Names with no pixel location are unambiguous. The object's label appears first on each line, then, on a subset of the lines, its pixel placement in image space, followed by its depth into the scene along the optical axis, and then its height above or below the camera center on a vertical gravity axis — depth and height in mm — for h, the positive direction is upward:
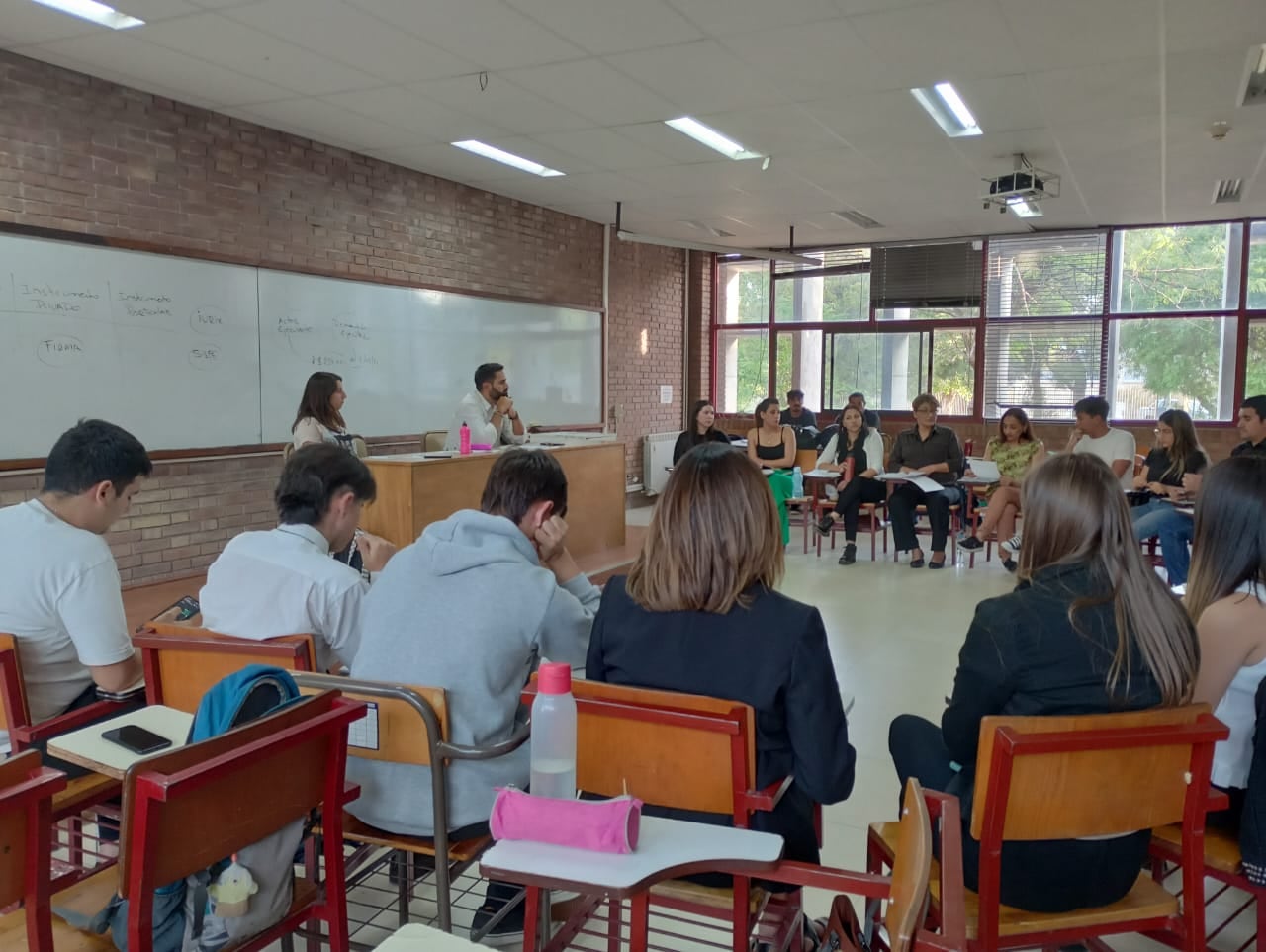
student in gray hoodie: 1871 -493
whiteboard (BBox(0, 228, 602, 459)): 4848 +344
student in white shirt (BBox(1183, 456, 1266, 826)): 1908 -411
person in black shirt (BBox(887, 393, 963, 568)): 7000 -503
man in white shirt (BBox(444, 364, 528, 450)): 5961 -52
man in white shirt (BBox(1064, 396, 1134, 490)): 6660 -217
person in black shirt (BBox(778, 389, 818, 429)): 8961 -88
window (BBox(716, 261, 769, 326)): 10820 +1339
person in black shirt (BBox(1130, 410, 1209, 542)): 5770 -373
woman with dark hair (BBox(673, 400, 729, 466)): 7859 -197
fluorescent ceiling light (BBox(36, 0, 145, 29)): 4109 +1750
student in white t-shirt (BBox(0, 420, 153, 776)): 2006 -419
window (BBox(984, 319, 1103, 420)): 9141 +432
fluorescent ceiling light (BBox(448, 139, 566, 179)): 6457 +1796
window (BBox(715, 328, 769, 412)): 10906 +419
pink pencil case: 1256 -577
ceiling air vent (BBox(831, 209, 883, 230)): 8539 +1781
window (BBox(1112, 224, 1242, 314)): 8562 +1336
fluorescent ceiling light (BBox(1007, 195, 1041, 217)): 7481 +1675
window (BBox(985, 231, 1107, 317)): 9062 +1331
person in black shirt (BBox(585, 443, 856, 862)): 1631 -422
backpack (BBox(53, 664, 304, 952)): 1437 -771
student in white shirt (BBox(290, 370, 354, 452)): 5105 -57
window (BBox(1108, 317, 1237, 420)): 8648 +411
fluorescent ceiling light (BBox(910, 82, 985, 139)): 5230 +1784
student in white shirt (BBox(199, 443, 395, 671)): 2133 -431
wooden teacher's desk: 4898 -527
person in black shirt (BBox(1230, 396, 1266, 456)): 5598 -86
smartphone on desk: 1592 -601
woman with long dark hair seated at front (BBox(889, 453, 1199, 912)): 1641 -457
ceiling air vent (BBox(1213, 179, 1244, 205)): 7161 +1770
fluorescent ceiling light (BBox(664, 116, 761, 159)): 5852 +1781
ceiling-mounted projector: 6396 +1564
